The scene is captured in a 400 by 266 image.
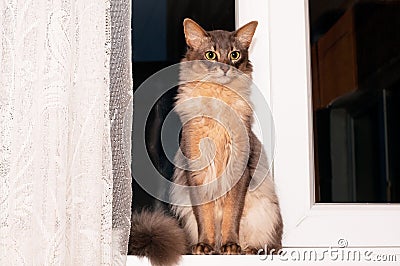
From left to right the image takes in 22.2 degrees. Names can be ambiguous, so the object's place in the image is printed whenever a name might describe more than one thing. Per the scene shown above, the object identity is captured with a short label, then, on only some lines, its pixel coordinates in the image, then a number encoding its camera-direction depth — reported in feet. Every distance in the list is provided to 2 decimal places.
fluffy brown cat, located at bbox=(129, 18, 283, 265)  5.41
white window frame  5.70
